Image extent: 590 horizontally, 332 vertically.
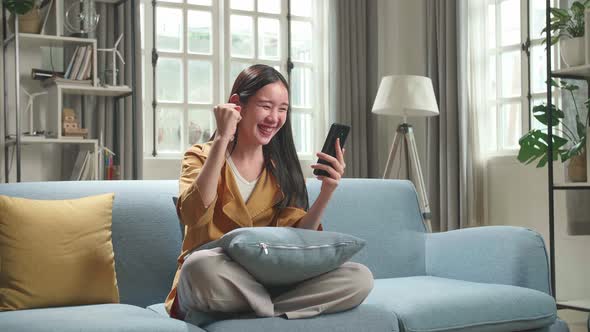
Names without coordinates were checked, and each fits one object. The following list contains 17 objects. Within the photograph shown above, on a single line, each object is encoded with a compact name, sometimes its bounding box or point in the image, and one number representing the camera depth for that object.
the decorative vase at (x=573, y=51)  3.64
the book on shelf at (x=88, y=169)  4.38
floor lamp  4.53
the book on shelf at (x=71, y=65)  4.40
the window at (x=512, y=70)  4.45
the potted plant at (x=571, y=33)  3.66
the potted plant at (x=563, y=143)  3.67
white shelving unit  4.21
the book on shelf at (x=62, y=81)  4.33
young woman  1.84
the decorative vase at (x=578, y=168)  3.67
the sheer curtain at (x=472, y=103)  4.69
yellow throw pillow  2.01
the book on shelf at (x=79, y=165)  4.38
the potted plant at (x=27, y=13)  4.08
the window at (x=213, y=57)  5.05
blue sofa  1.87
